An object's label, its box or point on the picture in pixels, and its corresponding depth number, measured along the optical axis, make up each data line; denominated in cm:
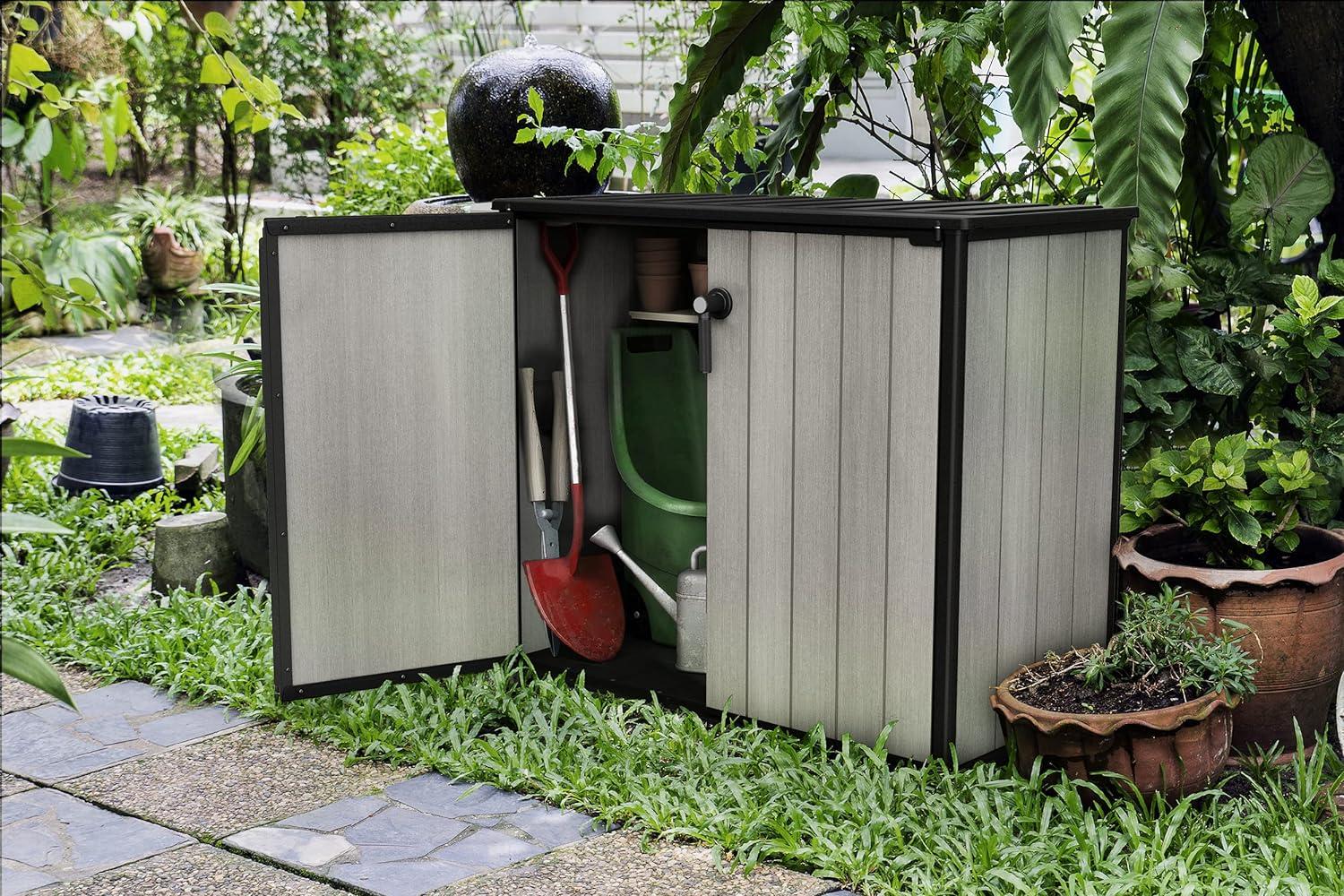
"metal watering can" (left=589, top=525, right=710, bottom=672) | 361
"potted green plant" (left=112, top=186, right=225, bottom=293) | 895
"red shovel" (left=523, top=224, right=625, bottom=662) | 368
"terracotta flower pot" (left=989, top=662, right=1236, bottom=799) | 280
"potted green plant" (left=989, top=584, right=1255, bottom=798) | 282
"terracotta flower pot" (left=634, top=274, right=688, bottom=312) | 380
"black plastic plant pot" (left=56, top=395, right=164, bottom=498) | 533
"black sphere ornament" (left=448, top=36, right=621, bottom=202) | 408
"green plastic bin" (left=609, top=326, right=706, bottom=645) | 382
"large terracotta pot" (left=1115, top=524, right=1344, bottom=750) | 306
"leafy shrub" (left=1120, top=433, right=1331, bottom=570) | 315
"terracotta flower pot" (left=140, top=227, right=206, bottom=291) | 893
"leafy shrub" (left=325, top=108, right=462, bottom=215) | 617
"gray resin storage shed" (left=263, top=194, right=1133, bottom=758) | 294
